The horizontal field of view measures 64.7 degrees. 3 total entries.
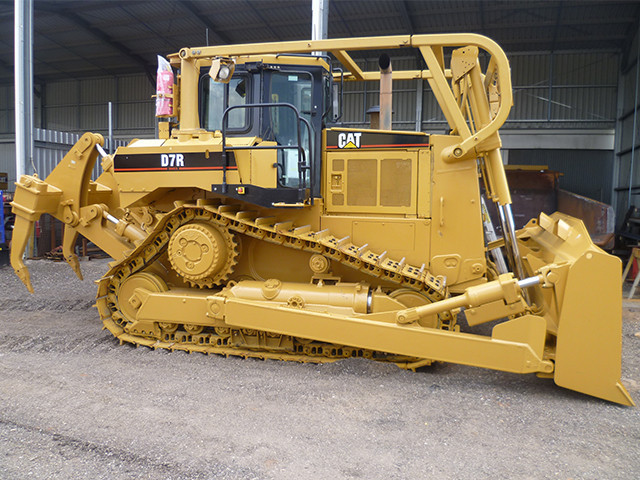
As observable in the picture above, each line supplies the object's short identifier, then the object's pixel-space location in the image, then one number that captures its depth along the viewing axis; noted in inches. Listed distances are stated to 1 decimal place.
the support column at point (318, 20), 396.5
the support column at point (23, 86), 431.8
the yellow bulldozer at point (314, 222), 186.1
